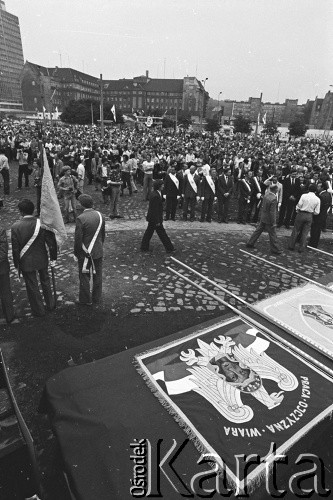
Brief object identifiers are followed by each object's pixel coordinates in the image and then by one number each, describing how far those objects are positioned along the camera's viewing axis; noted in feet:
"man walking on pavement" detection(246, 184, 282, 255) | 27.37
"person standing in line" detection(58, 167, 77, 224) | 32.91
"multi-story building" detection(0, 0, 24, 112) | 352.08
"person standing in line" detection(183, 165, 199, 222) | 35.96
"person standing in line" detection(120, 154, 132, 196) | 49.16
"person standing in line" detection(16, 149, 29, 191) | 45.27
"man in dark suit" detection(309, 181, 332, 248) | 30.22
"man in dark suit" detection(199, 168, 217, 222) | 35.40
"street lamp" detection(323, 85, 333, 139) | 326.28
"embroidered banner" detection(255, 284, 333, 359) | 12.86
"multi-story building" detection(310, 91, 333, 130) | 379.78
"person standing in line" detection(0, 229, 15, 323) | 16.09
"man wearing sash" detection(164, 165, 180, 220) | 35.55
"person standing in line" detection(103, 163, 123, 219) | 35.42
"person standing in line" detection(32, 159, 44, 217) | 33.81
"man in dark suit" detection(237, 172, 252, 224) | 35.74
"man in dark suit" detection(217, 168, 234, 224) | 36.08
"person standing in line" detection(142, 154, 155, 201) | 45.77
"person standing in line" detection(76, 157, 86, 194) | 40.47
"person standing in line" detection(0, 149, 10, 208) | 41.27
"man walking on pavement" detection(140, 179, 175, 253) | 26.23
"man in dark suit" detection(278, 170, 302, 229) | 35.45
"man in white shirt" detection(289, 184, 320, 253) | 27.96
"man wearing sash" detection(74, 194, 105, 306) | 17.74
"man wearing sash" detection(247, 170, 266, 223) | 36.73
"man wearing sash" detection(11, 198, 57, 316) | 16.38
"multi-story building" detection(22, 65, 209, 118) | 426.71
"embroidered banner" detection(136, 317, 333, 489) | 8.21
